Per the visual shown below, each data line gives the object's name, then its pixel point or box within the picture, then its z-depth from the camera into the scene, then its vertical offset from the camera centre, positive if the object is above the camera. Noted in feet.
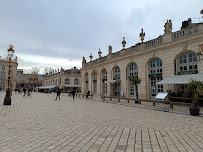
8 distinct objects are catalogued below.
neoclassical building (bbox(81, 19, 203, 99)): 42.04 +8.33
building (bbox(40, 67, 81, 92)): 158.61 +6.78
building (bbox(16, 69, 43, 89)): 275.75 +13.19
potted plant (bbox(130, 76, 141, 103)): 50.66 +1.51
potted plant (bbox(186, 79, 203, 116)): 25.98 -1.86
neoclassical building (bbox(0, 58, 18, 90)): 205.24 +17.95
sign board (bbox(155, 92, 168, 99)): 32.86 -2.75
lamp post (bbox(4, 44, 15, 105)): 38.55 -1.74
